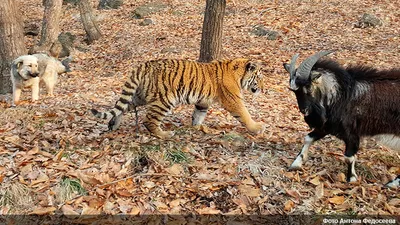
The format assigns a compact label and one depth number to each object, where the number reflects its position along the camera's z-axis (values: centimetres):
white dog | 847
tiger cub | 581
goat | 462
